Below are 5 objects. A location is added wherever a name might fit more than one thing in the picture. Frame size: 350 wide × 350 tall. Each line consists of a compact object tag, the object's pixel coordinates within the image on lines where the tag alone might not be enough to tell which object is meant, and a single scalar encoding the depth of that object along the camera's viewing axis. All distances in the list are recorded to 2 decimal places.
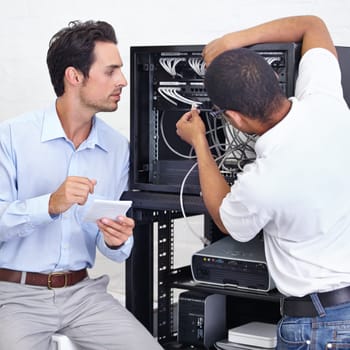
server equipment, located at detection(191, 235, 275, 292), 2.06
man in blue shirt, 2.02
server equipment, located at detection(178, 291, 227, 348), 2.21
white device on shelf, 2.13
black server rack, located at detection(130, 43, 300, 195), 2.03
